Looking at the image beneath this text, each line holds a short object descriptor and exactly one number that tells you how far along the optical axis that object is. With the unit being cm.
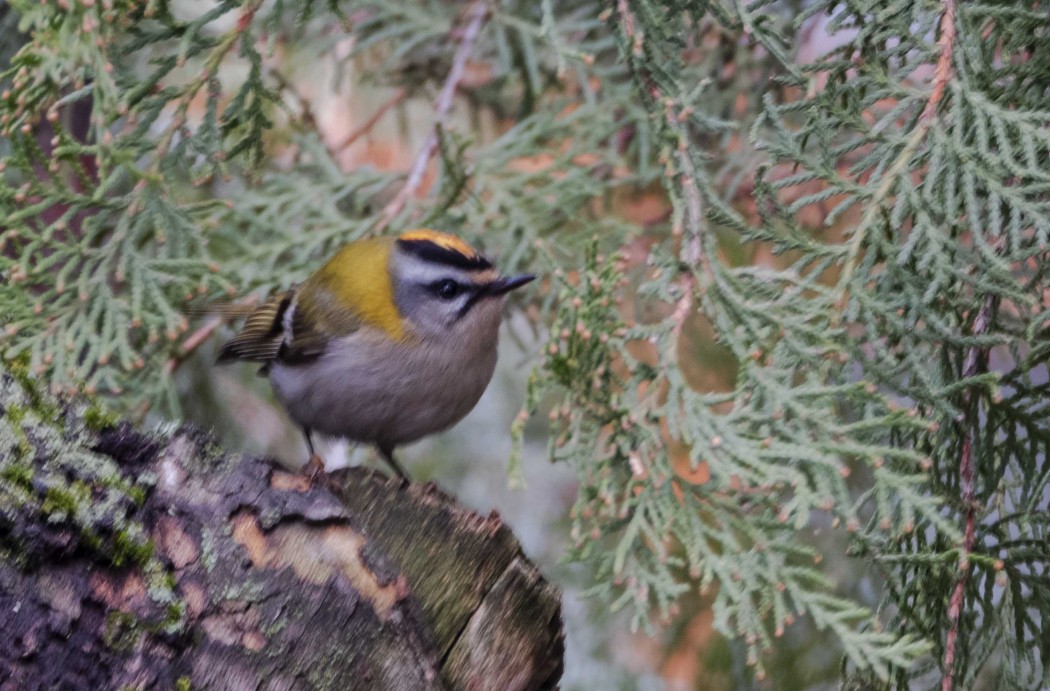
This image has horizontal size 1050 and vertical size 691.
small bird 381
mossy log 369
